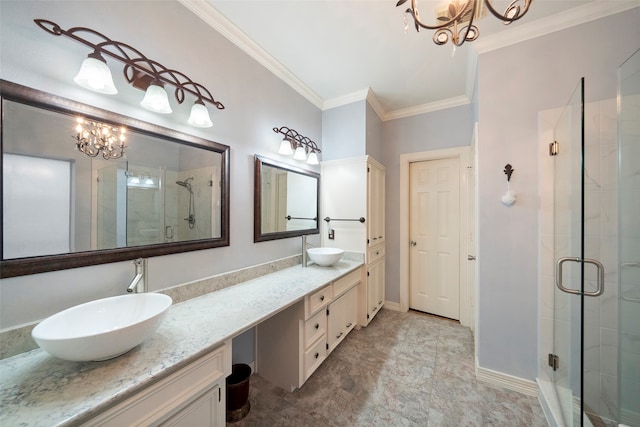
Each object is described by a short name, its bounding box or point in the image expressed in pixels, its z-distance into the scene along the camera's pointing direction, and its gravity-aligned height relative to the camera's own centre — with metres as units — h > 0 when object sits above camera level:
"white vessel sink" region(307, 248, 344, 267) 2.15 -0.44
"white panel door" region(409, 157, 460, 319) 2.76 -0.30
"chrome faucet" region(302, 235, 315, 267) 2.23 -0.39
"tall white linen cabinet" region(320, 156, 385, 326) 2.48 -0.01
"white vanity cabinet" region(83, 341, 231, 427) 0.72 -0.70
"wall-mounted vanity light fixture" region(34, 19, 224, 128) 0.97 +0.73
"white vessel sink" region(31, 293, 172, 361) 0.71 -0.44
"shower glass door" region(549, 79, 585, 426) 1.30 -0.24
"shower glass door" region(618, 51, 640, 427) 1.22 -0.13
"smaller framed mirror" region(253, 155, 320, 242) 1.90 +0.12
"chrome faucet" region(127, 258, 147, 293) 1.14 -0.31
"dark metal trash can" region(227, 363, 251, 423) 1.39 -1.19
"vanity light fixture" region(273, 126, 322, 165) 2.09 +0.69
